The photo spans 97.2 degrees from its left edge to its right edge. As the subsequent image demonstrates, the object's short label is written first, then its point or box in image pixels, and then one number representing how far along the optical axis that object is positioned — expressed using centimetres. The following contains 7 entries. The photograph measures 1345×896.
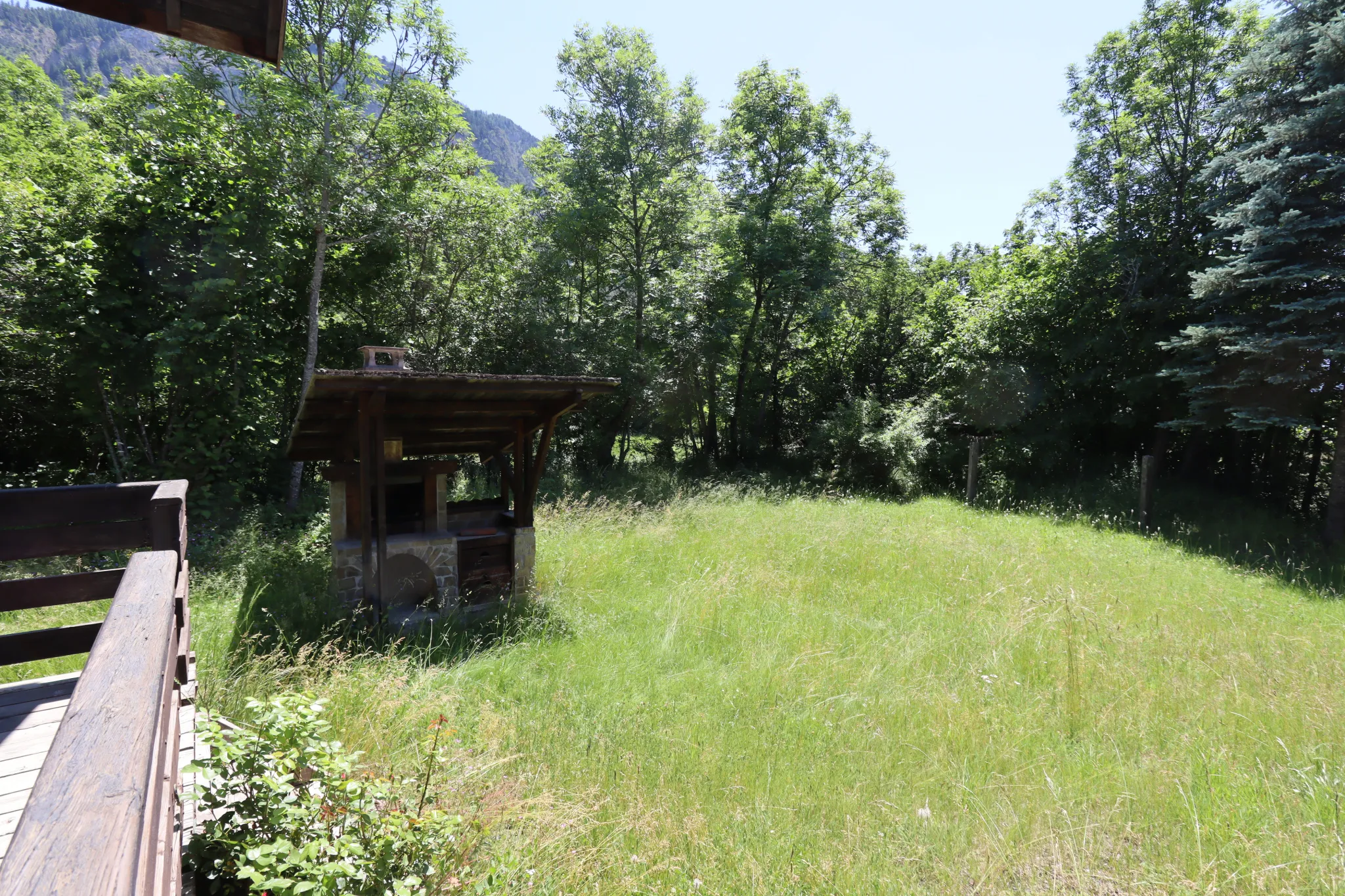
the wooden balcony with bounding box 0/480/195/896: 68
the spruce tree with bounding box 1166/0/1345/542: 927
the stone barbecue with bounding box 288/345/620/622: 630
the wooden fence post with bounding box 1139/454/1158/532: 1124
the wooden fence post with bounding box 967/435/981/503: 1434
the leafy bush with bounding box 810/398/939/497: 1596
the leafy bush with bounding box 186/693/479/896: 208
